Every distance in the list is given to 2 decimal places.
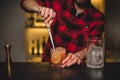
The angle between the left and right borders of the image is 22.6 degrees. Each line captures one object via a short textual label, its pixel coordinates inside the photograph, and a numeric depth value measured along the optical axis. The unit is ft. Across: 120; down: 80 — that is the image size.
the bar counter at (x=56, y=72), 5.21
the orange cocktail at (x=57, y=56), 5.76
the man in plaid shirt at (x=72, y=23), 8.84
